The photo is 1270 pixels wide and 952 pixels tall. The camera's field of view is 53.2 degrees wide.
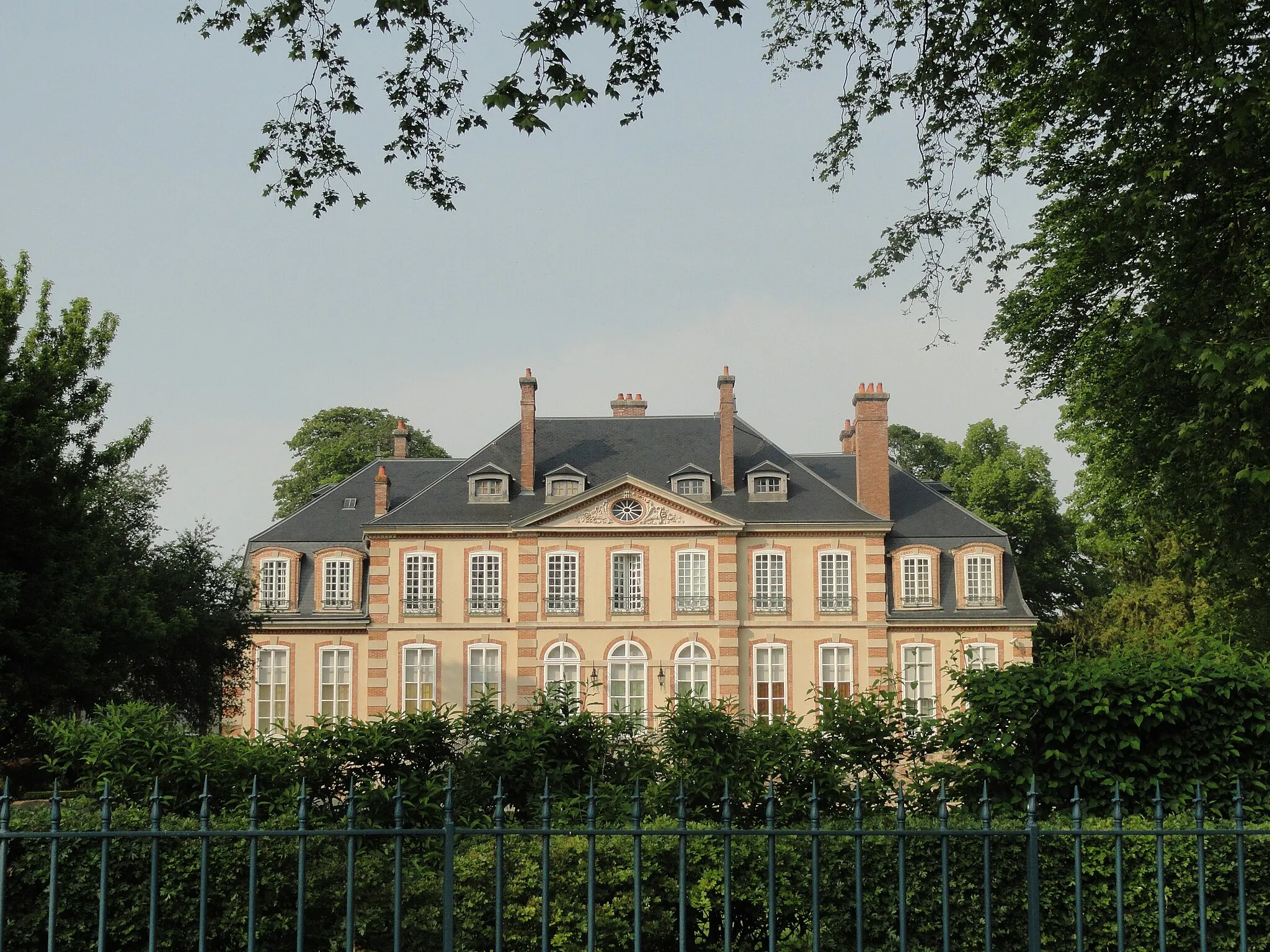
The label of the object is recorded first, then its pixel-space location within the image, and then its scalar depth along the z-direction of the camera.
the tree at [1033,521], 47.44
